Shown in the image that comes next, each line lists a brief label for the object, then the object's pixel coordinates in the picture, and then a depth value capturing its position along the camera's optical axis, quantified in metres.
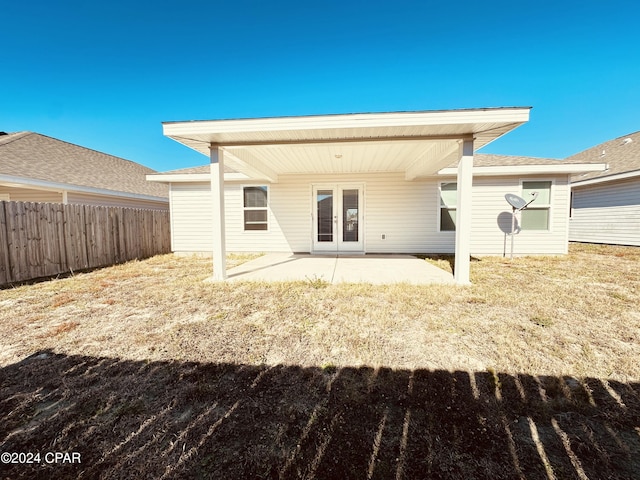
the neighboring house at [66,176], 7.85
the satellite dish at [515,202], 7.21
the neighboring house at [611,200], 9.27
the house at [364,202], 6.85
